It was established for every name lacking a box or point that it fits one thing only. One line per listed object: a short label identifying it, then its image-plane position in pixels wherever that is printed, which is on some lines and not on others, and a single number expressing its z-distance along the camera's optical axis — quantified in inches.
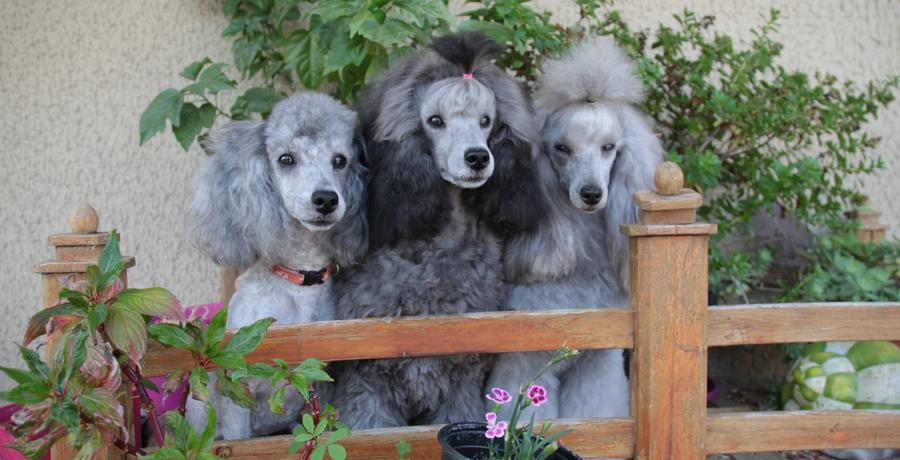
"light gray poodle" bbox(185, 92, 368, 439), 64.3
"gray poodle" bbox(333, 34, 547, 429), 64.8
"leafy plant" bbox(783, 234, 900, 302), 100.5
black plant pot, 59.4
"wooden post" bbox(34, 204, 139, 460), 60.0
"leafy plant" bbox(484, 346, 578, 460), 55.0
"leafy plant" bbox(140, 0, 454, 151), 74.7
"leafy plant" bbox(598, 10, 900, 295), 97.4
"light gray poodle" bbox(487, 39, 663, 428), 70.1
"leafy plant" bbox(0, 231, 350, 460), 49.0
